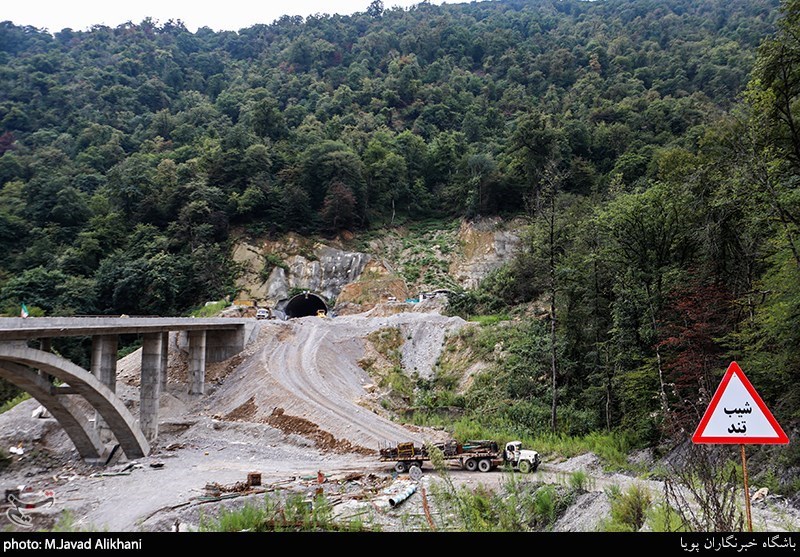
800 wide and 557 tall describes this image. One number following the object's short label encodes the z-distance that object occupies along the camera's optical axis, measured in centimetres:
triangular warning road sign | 540
